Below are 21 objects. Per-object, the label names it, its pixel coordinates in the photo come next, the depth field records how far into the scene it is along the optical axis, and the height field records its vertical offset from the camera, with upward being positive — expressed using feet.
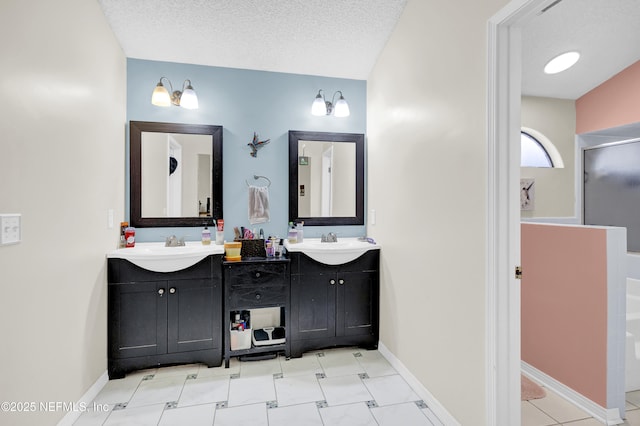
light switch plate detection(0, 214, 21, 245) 3.95 -0.23
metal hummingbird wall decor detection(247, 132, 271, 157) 9.37 +2.04
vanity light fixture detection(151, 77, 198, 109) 8.18 +3.14
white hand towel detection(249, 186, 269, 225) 9.37 +0.22
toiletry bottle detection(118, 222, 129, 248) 8.25 -0.67
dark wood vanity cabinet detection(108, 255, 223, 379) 7.37 -2.52
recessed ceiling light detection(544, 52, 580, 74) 8.63 +4.28
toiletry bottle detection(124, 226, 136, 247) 8.20 -0.64
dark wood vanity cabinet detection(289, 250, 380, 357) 8.37 -2.49
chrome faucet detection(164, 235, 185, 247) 8.67 -0.84
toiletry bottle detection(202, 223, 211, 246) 8.79 -0.73
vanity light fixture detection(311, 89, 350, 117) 9.39 +3.20
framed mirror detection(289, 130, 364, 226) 9.64 +1.09
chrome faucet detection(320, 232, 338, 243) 9.52 -0.78
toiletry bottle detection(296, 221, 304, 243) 9.38 -0.56
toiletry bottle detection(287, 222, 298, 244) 9.27 -0.70
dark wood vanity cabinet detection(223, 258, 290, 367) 7.95 -2.00
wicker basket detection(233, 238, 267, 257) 8.50 -0.98
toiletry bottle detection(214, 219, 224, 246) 8.93 -0.57
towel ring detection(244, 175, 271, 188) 9.47 +1.04
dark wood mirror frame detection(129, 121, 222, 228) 8.65 +1.22
